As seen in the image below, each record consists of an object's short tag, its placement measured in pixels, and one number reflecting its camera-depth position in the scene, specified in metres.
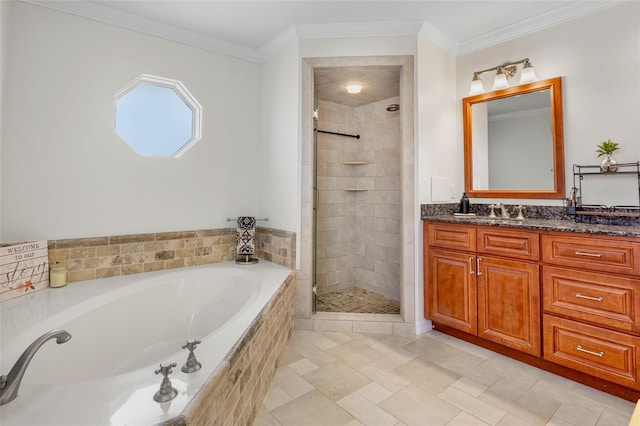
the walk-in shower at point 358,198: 3.32
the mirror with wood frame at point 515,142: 2.31
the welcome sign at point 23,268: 1.76
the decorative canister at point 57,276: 1.97
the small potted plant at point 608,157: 2.02
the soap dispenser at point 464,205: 2.69
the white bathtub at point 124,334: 0.83
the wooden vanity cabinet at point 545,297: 1.63
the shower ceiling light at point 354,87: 2.91
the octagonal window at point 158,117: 2.38
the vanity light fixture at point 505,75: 2.36
